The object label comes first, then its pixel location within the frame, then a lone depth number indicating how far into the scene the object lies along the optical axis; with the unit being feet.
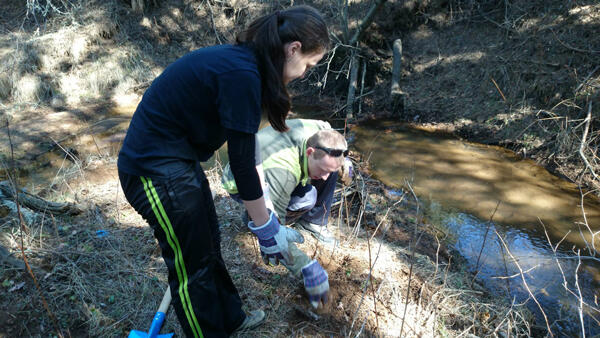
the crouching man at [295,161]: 7.34
